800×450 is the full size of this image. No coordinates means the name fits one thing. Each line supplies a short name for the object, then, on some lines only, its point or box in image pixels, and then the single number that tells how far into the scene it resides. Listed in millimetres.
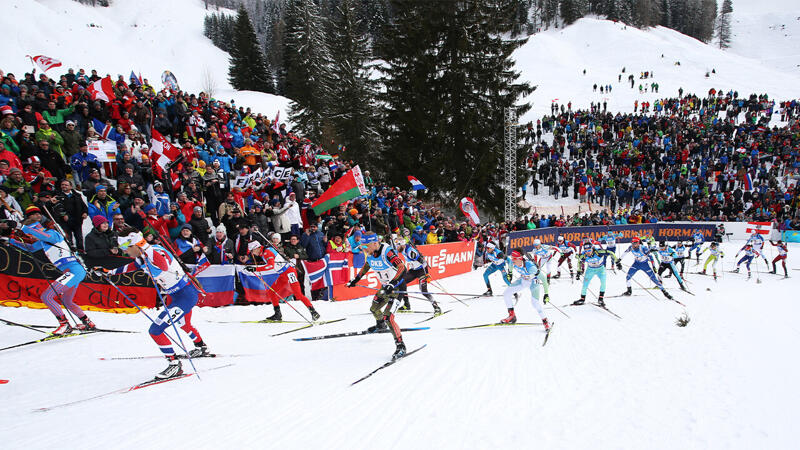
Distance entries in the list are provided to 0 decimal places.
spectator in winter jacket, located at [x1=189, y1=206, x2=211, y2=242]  10330
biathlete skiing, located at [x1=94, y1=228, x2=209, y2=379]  5977
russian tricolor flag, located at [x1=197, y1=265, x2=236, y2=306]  10531
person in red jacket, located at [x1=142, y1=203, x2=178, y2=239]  9797
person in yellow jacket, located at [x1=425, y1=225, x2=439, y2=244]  17062
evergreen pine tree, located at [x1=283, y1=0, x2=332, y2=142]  37938
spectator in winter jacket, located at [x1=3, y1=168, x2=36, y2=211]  8789
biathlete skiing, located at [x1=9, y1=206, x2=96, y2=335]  7523
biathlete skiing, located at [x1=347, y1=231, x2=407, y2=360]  7507
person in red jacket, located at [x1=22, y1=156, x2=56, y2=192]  9133
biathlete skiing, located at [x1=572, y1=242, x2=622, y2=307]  12352
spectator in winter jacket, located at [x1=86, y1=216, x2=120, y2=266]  8891
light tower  26078
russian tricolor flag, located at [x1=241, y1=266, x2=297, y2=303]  10430
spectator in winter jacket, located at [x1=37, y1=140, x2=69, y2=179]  9816
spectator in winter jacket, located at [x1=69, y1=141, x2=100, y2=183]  10266
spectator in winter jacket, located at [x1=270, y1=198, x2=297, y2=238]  12156
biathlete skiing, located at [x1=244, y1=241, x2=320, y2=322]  10008
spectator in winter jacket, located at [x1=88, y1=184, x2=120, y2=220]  9547
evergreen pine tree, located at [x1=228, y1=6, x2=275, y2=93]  51750
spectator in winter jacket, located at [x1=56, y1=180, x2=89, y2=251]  9086
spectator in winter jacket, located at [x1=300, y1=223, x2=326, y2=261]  12062
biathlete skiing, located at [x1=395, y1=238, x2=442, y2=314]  10523
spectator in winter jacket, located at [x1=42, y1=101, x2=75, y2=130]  10742
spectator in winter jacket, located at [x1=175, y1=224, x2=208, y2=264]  9938
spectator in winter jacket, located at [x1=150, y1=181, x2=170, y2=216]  10414
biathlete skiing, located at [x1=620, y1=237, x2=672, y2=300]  13461
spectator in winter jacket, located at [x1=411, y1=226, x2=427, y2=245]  16453
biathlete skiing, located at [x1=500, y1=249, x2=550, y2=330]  9992
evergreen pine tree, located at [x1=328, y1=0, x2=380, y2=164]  36031
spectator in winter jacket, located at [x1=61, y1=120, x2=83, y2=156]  10477
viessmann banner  12977
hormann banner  27438
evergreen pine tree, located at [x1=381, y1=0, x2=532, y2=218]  27266
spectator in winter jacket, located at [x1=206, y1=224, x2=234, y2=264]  10633
